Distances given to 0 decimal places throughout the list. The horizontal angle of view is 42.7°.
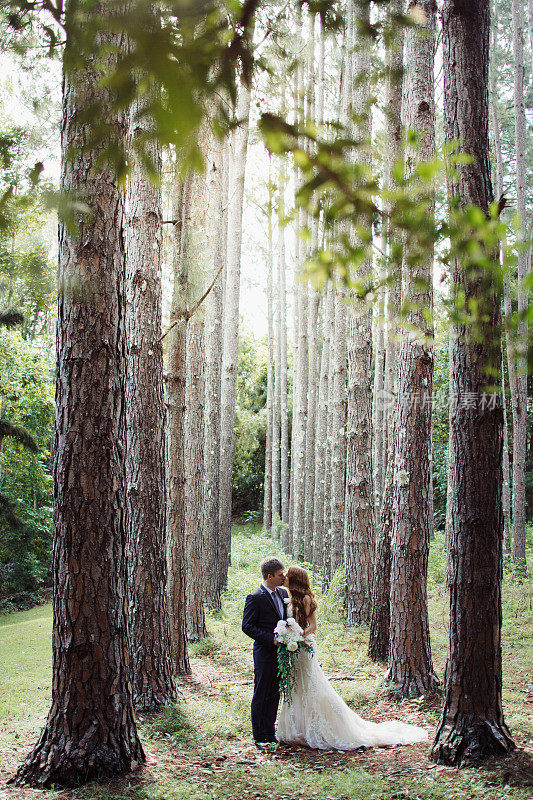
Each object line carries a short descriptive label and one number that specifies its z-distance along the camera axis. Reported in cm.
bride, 633
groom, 647
